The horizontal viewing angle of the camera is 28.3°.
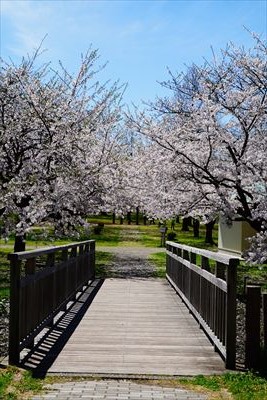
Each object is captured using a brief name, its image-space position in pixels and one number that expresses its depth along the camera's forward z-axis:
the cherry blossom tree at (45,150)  16.20
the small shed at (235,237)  26.14
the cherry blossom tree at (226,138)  12.14
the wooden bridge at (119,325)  5.84
